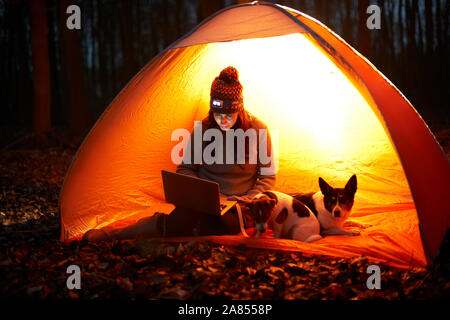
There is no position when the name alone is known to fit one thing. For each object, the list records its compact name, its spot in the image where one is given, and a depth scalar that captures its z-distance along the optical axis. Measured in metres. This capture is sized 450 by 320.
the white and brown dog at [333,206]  3.38
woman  3.40
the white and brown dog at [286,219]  3.26
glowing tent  3.11
